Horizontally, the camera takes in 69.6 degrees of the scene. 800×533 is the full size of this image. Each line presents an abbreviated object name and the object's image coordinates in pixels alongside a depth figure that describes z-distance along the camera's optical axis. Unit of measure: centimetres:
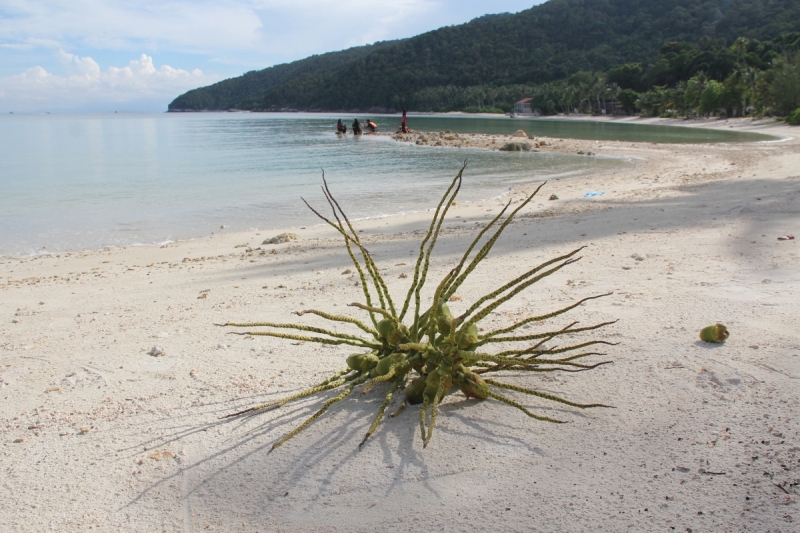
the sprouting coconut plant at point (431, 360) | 213
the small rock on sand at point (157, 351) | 328
